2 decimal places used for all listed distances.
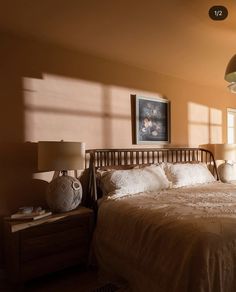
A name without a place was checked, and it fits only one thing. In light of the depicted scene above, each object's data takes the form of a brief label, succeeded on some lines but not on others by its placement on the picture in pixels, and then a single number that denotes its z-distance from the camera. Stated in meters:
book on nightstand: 2.20
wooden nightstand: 2.11
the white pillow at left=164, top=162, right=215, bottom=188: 3.17
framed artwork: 3.44
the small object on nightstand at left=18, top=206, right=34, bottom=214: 2.29
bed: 1.46
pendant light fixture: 2.28
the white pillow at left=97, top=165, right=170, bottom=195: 2.63
